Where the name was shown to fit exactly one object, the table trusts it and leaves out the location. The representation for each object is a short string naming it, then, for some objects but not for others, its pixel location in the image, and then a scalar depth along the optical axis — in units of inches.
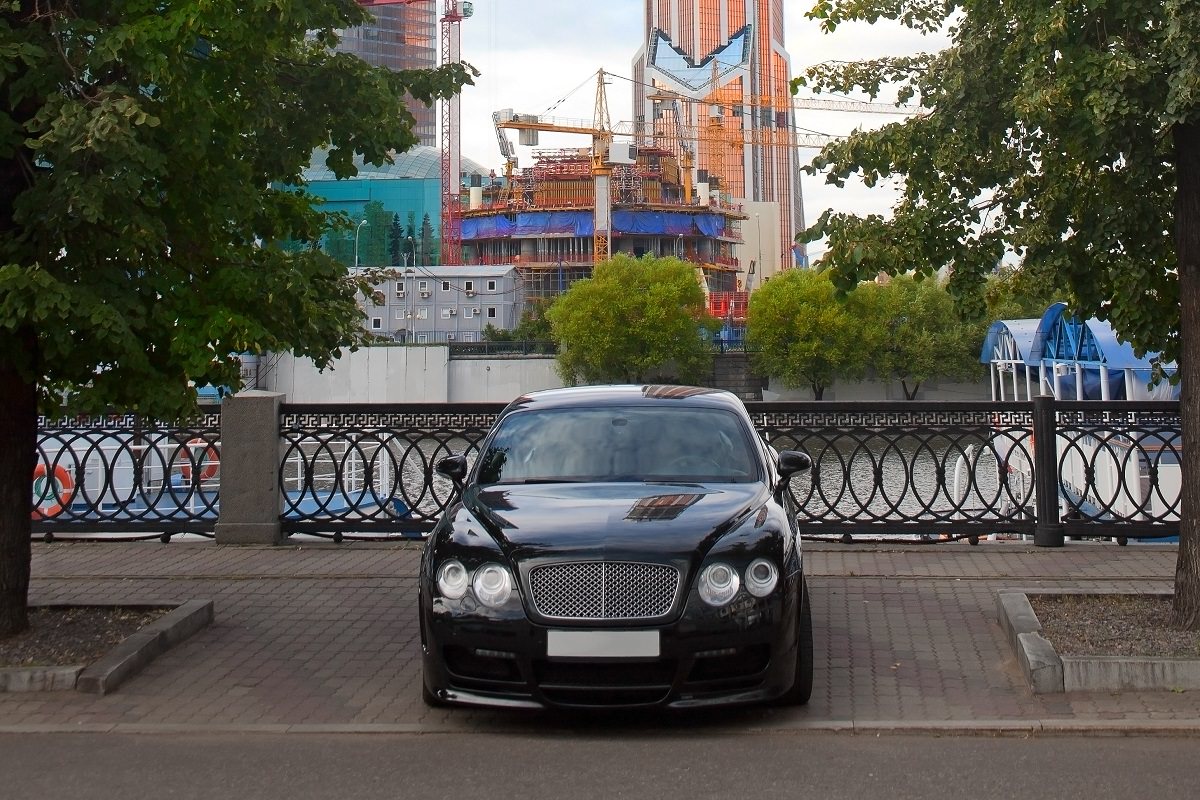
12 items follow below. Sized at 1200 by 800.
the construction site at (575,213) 6008.9
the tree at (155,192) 261.6
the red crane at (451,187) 6176.2
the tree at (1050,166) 276.4
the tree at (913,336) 3467.0
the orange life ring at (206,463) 495.5
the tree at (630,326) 3833.7
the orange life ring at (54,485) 497.0
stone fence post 474.0
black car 228.8
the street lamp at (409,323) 4630.9
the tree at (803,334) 3590.1
